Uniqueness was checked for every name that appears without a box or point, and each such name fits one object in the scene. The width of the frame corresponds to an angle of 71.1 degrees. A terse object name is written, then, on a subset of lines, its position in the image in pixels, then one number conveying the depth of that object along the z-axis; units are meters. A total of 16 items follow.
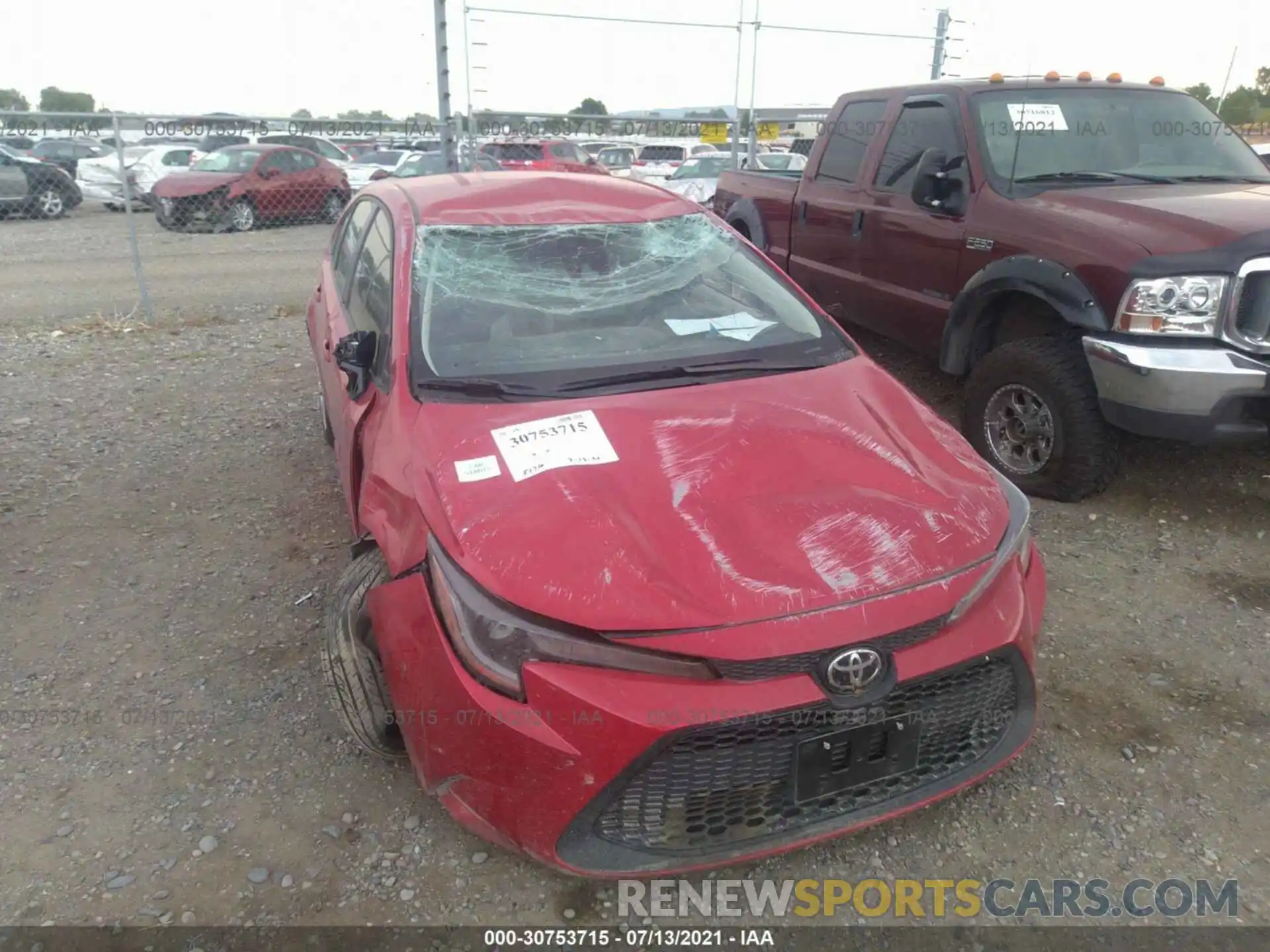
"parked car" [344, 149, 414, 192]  17.38
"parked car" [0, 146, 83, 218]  14.70
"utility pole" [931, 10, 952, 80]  11.05
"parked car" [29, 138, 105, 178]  21.64
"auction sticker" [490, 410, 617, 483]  2.24
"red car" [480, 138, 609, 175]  13.34
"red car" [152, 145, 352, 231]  13.62
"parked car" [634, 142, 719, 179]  17.30
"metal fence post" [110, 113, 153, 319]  7.62
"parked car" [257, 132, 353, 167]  18.34
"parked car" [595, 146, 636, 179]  19.23
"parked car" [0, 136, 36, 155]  23.48
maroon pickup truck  3.49
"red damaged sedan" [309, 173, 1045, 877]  1.83
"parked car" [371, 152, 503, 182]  15.39
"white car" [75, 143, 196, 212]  15.83
